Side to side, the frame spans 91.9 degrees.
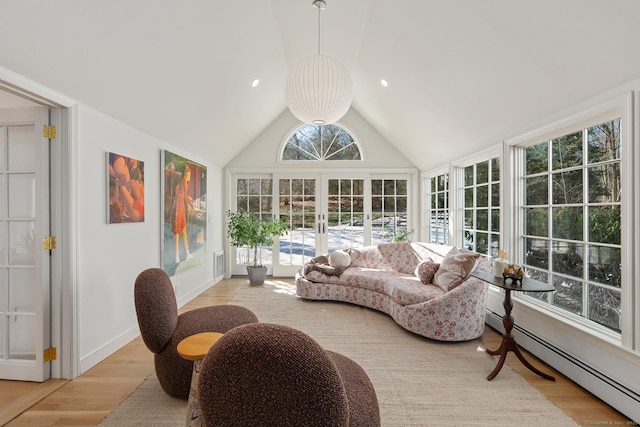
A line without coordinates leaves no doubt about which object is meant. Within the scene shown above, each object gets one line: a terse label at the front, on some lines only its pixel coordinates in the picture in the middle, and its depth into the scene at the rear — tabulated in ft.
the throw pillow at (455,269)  10.68
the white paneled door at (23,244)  7.63
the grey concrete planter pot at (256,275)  17.48
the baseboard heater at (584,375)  6.18
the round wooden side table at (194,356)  5.44
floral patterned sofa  9.89
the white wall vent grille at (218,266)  18.00
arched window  19.71
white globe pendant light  7.91
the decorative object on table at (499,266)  8.53
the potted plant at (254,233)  17.56
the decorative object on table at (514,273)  7.96
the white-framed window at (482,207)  11.81
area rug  6.30
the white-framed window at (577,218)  7.15
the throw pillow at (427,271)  12.37
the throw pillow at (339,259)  15.37
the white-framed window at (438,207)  16.38
